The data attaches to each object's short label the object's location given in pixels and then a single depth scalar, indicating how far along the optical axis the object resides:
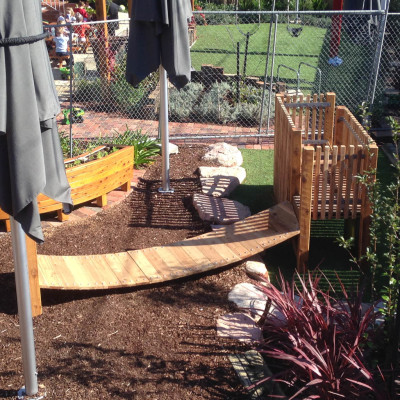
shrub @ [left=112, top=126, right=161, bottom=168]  8.98
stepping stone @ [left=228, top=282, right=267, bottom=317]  5.52
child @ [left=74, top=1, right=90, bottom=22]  19.17
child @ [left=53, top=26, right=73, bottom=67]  14.82
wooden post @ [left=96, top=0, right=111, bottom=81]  11.49
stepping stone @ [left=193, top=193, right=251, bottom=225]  7.33
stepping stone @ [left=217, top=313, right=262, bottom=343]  5.04
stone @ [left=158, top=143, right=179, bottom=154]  9.45
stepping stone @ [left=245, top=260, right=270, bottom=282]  6.15
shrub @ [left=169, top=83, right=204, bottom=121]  11.23
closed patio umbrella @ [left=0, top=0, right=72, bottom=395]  3.32
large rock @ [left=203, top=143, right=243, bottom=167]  9.11
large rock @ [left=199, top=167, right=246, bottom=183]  8.55
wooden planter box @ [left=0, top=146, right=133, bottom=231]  7.10
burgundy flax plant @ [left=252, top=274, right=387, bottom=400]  4.16
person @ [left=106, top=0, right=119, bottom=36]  18.32
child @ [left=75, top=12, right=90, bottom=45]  16.70
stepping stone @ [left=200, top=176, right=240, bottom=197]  8.08
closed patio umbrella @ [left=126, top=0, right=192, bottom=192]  7.16
